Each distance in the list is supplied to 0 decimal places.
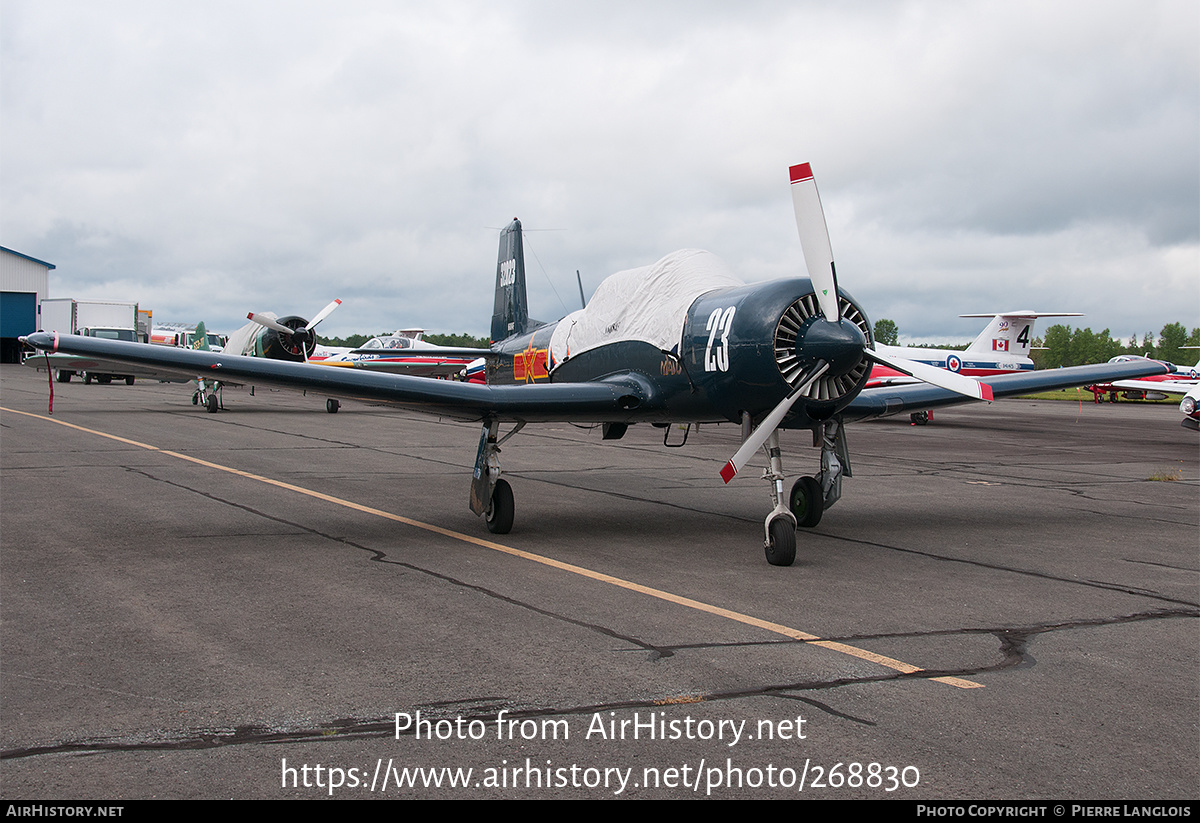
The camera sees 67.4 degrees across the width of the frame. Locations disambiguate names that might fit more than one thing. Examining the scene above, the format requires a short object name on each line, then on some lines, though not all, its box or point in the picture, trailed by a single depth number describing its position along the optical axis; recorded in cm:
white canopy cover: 927
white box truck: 5438
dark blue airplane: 787
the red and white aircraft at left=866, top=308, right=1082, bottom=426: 3555
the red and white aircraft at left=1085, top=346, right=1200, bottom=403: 4662
